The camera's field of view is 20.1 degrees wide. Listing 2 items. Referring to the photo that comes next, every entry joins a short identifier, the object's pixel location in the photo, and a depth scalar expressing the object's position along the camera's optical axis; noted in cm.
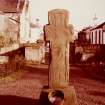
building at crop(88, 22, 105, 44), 3506
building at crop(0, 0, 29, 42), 3209
